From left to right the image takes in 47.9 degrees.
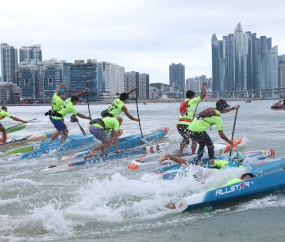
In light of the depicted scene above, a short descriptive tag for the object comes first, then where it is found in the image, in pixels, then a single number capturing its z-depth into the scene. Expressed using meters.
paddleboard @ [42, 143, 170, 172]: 9.35
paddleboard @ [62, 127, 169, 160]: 11.07
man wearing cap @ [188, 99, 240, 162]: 7.90
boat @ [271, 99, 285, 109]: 50.11
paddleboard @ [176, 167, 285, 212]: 5.84
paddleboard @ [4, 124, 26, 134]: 16.71
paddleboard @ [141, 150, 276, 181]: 7.65
